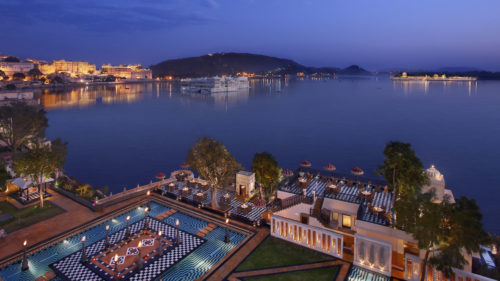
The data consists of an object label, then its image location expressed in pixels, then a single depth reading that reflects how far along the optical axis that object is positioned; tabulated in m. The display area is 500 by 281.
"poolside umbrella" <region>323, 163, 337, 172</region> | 24.60
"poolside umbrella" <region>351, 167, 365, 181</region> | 23.89
